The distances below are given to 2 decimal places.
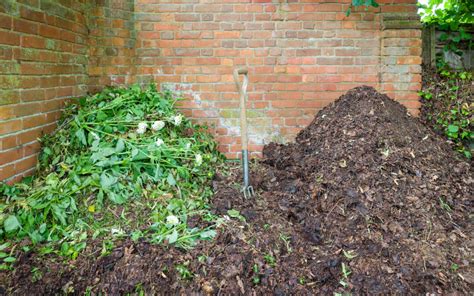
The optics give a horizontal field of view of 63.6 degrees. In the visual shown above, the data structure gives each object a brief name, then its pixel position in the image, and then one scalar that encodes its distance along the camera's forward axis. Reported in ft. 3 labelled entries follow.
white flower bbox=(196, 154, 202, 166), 10.26
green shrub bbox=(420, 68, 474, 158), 12.93
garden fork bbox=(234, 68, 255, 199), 10.52
